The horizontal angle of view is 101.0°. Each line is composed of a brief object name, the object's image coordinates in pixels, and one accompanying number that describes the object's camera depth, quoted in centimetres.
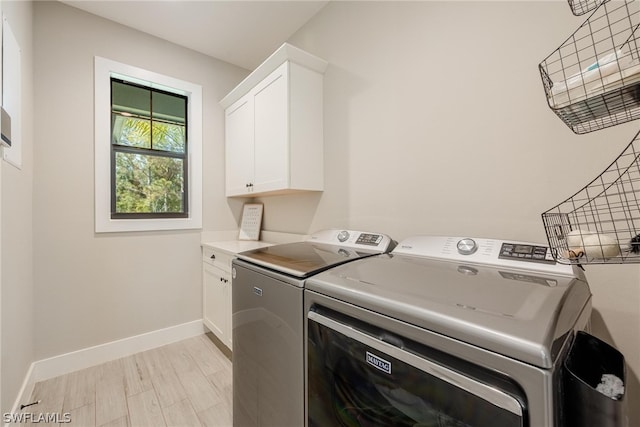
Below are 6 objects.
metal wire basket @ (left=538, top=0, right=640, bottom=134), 57
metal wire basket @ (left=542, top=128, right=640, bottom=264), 64
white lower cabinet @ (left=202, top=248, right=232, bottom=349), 203
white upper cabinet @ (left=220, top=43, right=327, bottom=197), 177
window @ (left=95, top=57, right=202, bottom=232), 211
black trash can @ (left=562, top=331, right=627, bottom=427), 45
